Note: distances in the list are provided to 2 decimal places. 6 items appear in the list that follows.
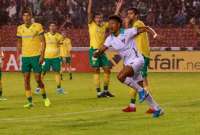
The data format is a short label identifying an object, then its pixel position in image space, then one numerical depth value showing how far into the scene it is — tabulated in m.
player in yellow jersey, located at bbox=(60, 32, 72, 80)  35.16
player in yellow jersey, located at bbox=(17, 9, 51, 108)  17.95
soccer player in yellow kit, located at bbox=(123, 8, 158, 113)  16.56
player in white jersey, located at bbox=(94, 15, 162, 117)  14.95
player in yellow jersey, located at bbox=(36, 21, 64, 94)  24.02
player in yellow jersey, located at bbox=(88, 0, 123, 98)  21.67
